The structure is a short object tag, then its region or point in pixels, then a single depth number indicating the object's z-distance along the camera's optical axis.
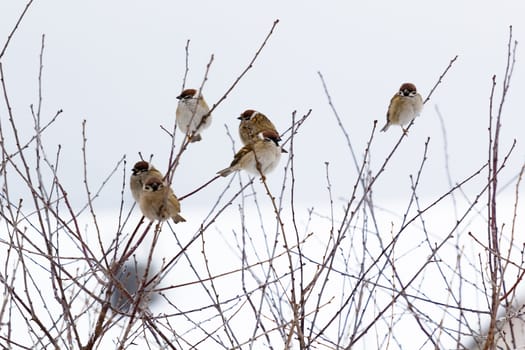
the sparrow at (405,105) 14.53
